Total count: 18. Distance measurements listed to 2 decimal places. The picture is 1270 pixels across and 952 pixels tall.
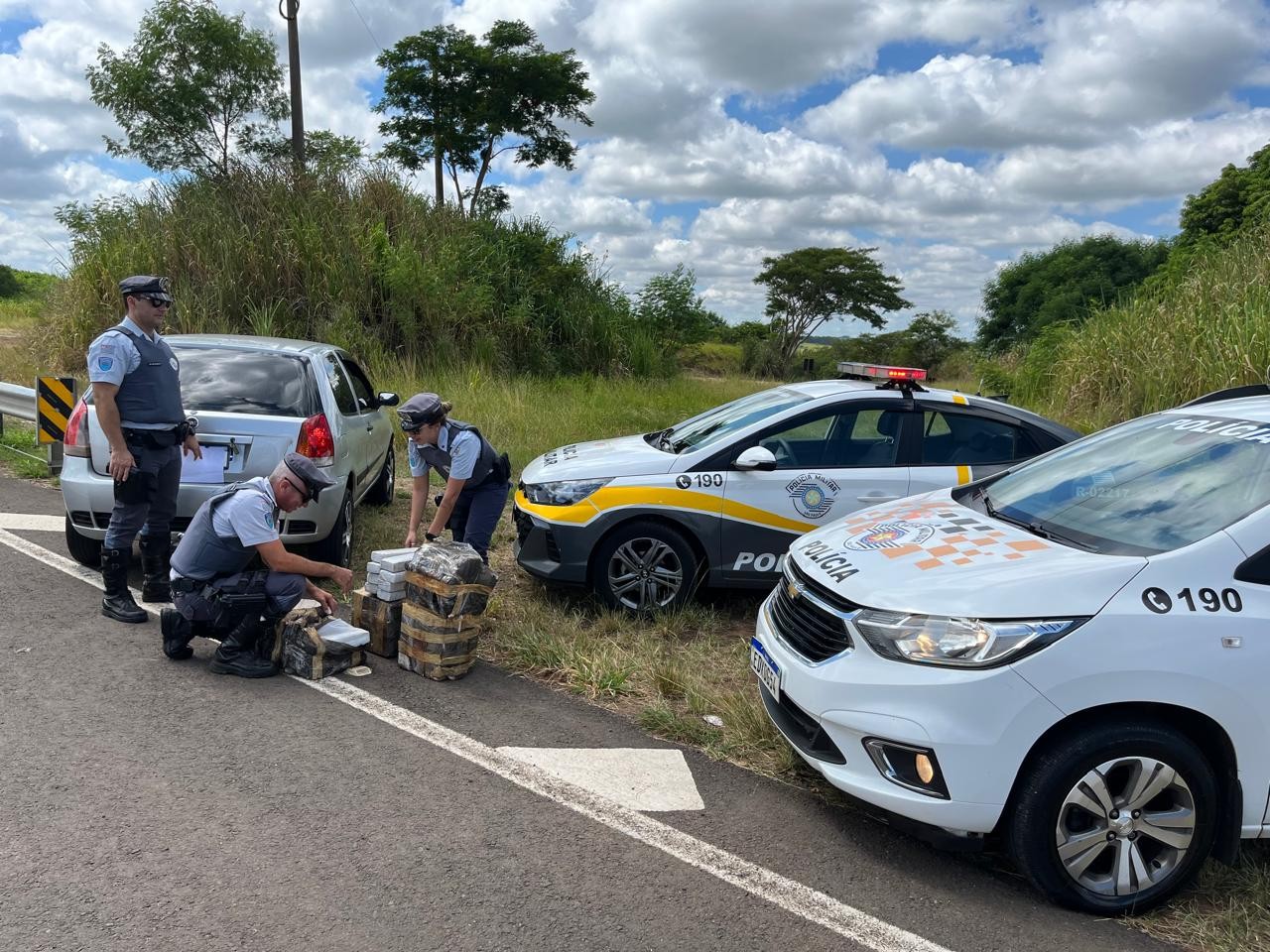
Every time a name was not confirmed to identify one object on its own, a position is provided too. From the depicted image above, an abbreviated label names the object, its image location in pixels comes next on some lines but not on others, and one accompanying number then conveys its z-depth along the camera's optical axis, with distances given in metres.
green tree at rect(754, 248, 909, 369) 42.91
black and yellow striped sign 8.84
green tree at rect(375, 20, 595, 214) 25.27
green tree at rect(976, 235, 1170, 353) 37.53
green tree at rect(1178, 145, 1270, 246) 24.61
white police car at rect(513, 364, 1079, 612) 5.88
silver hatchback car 5.88
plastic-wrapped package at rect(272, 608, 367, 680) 4.88
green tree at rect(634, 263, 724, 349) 20.41
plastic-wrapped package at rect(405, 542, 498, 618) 4.89
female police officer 5.67
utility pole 17.52
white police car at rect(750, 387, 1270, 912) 3.10
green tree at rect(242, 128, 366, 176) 18.55
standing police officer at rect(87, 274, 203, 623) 5.19
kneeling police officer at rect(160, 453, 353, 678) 4.75
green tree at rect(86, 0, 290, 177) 19.62
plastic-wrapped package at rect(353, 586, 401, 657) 5.21
